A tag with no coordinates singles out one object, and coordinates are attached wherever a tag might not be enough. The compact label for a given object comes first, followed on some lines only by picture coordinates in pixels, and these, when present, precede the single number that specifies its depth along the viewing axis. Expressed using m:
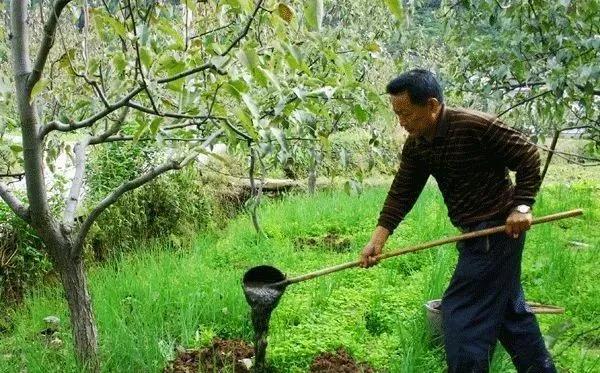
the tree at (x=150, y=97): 1.73
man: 2.67
